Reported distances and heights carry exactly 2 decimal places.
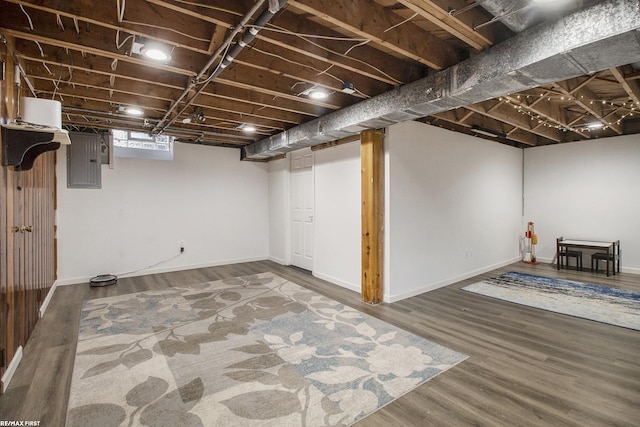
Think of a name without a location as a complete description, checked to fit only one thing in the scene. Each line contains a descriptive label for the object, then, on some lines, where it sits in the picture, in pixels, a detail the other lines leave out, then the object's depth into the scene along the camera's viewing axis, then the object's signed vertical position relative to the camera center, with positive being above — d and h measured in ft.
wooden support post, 13.21 -0.09
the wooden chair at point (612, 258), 18.02 -2.84
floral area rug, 6.49 -4.16
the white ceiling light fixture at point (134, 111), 12.91 +4.35
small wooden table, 17.72 -2.09
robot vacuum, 16.06 -3.62
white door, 19.24 +0.15
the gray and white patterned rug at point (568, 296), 11.75 -3.92
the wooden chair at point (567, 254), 19.20 -2.79
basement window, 17.89 +4.06
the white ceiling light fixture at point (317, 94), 10.66 +4.16
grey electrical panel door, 16.51 +2.80
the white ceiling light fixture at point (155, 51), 7.60 +4.09
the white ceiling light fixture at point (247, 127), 16.09 +4.53
